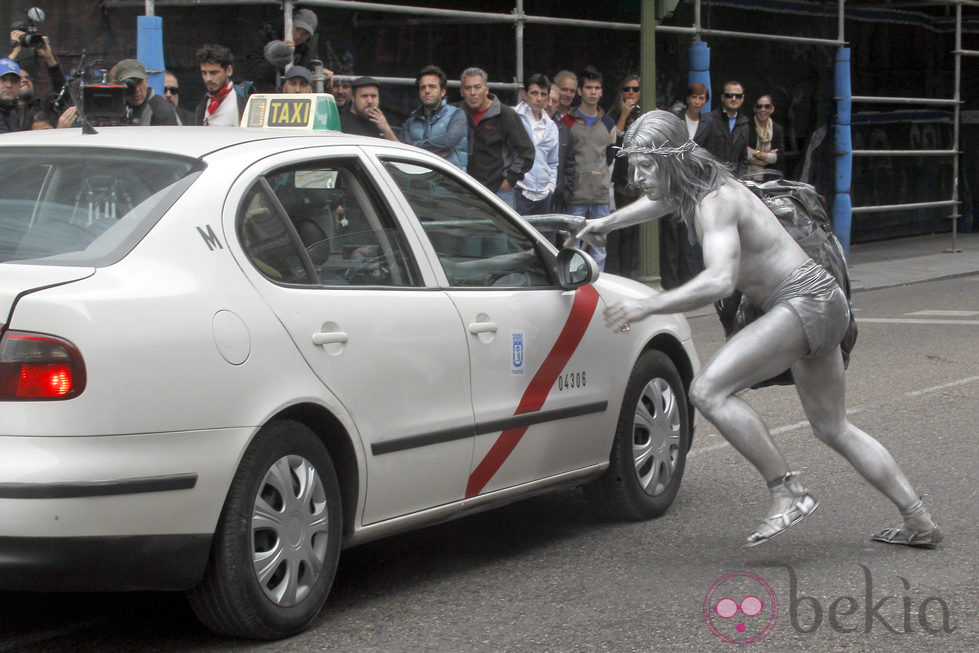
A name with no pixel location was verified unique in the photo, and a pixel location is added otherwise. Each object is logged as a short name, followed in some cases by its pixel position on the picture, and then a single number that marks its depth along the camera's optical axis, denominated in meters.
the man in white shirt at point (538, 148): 12.96
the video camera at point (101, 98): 6.08
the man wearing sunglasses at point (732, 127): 14.65
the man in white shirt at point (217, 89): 9.73
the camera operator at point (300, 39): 11.44
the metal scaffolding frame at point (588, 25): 12.62
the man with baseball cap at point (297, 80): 9.87
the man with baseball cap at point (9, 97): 10.09
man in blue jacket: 11.64
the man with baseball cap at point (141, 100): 9.53
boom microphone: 9.40
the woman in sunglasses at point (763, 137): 15.64
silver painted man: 5.42
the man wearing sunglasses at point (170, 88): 12.03
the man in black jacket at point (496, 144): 12.27
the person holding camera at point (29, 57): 10.80
